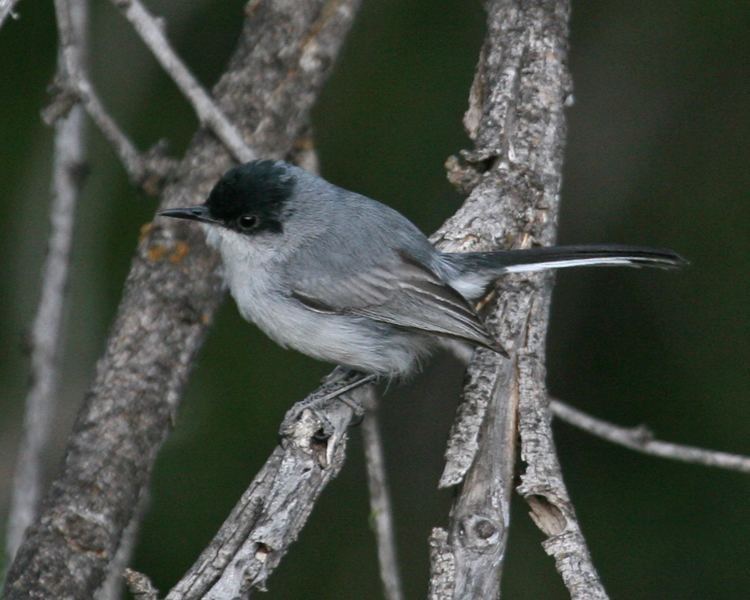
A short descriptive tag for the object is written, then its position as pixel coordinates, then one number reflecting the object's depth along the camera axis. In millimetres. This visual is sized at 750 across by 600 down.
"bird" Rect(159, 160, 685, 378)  6637
